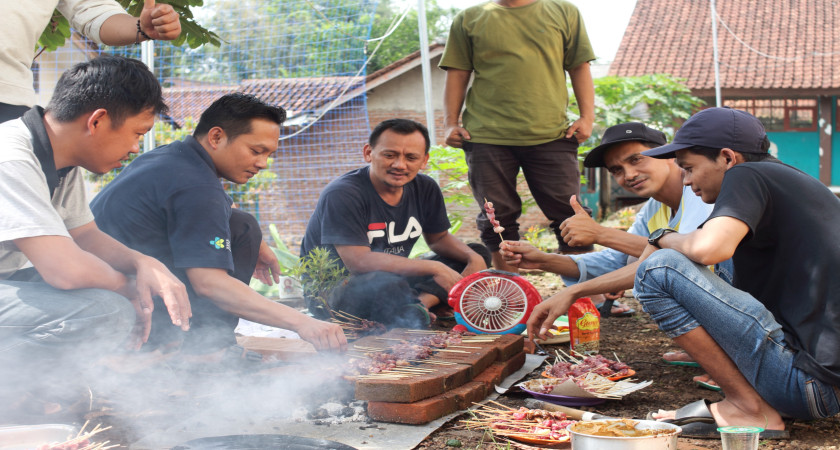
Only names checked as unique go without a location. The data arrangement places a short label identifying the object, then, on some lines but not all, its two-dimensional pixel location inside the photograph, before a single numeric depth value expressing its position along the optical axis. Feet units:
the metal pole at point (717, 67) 54.24
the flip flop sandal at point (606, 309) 18.29
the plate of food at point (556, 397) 10.55
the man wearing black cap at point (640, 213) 12.44
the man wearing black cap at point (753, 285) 8.64
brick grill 9.84
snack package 13.60
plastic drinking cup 7.43
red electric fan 14.49
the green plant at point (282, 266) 21.50
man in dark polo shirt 10.76
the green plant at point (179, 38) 14.11
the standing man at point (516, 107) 17.80
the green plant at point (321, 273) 15.44
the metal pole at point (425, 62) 26.89
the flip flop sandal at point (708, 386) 11.37
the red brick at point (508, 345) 12.46
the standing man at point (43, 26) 10.62
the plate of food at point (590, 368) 11.84
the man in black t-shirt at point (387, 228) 15.52
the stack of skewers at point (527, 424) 9.02
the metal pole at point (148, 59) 20.86
